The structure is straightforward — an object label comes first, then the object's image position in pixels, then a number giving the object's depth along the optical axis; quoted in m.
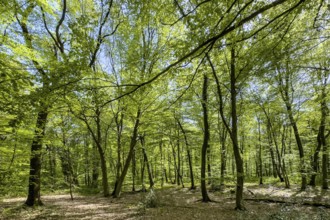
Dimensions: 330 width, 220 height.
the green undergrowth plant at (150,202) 8.27
